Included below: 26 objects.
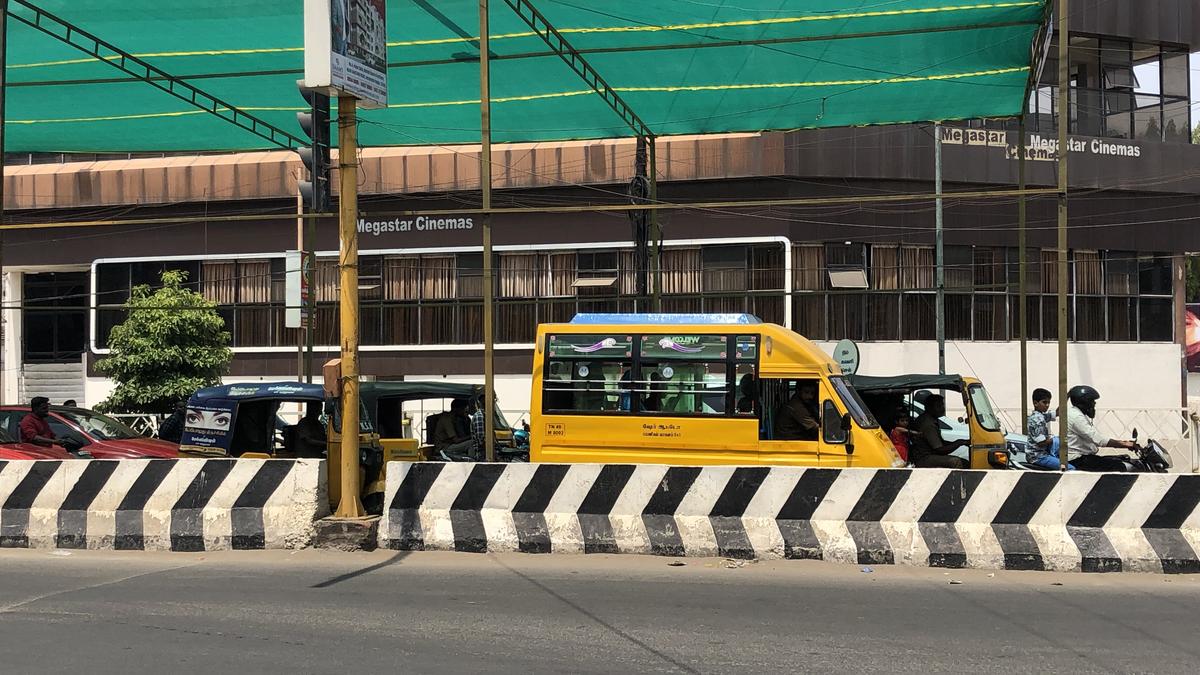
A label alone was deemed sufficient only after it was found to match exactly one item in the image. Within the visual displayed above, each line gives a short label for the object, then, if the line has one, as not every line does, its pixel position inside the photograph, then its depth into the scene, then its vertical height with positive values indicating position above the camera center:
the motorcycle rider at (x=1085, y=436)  12.35 -1.10
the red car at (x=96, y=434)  15.20 -1.30
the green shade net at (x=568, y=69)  14.14 +4.02
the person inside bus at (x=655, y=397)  12.33 -0.61
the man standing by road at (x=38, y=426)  15.34 -1.09
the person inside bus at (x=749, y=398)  12.08 -0.62
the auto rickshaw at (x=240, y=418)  13.47 -0.87
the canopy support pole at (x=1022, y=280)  16.61 +0.94
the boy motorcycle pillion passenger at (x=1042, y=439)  13.64 -1.29
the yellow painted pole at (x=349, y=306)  10.83 +0.38
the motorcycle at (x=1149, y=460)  12.95 -1.46
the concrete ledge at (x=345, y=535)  10.66 -1.82
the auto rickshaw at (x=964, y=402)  14.43 -0.88
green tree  27.14 -0.23
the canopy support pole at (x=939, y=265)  25.72 +1.67
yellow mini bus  11.87 -0.62
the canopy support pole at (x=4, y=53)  14.77 +4.18
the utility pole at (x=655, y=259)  19.56 +1.52
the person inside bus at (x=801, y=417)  11.84 -0.82
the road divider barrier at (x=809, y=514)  9.62 -1.59
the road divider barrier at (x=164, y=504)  10.77 -1.54
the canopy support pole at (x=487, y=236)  12.01 +1.21
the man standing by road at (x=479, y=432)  15.23 -1.22
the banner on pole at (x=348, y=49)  10.20 +2.84
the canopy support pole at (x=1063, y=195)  10.88 +1.42
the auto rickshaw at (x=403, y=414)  14.77 -0.97
